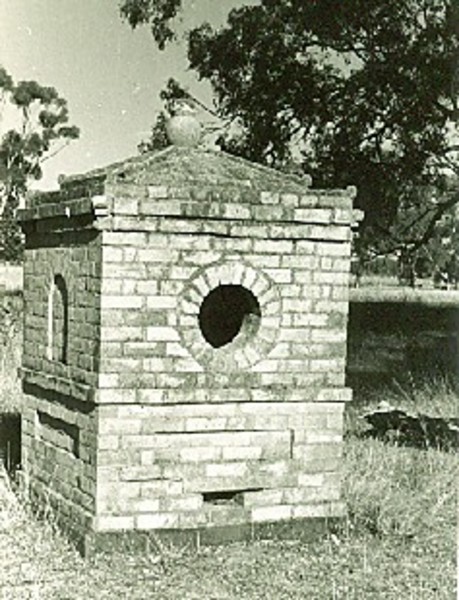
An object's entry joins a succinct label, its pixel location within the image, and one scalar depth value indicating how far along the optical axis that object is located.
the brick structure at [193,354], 7.07
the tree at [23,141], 33.16
